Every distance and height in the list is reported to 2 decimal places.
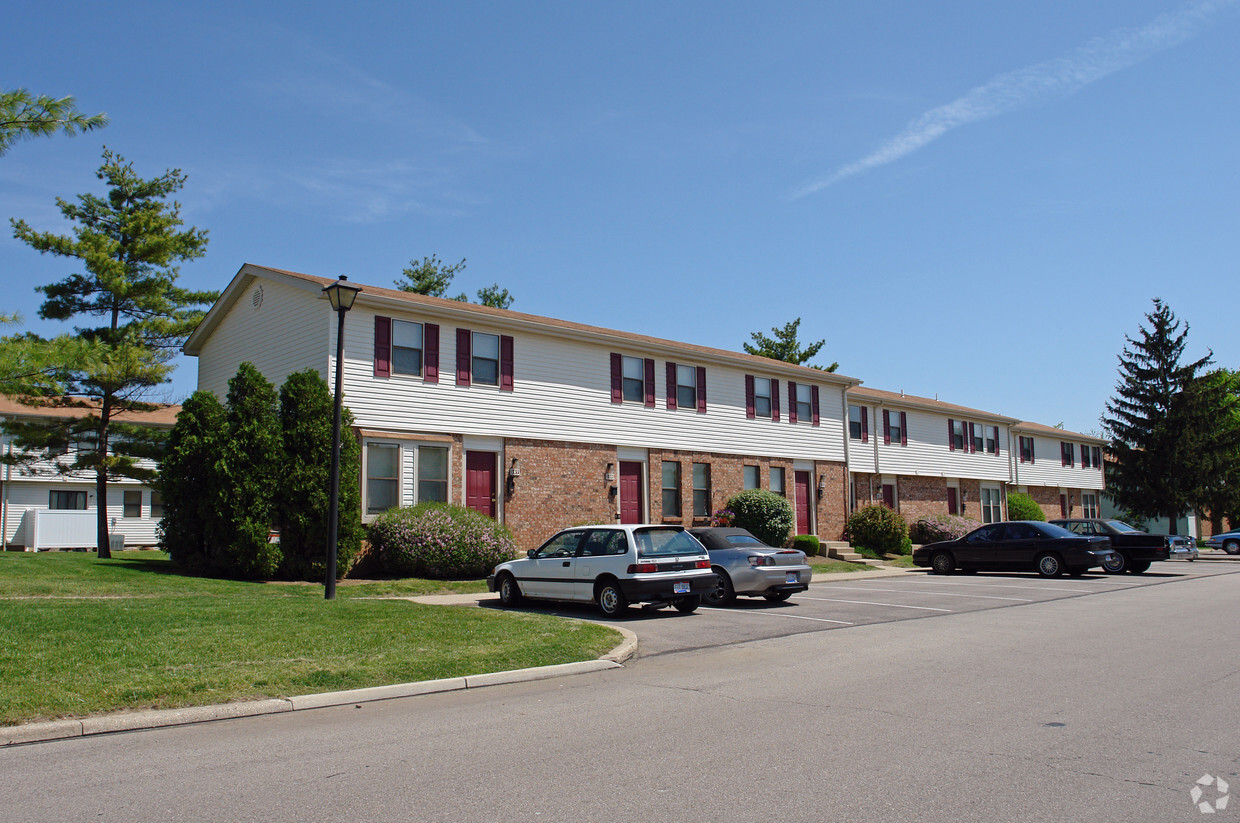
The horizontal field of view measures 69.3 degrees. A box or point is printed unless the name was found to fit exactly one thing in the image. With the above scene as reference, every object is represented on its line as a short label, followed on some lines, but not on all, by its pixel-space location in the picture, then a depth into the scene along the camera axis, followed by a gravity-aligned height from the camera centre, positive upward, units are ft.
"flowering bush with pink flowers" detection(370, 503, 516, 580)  62.90 -2.94
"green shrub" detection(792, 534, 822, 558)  94.53 -4.57
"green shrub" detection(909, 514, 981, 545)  110.42 -3.55
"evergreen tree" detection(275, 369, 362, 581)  59.77 +1.29
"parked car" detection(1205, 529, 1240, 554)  138.21 -6.64
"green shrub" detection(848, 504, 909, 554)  102.68 -3.42
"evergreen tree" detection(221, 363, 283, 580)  57.88 +1.13
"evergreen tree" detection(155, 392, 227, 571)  60.49 +1.41
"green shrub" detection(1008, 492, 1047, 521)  137.49 -1.28
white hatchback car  44.96 -3.50
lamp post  46.75 +3.02
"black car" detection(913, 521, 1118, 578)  74.84 -4.51
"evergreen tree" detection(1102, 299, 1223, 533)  149.07 +11.35
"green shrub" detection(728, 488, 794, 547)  88.53 -1.45
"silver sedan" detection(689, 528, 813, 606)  52.49 -4.17
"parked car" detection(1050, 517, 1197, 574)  82.17 -4.35
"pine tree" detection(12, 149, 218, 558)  85.87 +21.83
